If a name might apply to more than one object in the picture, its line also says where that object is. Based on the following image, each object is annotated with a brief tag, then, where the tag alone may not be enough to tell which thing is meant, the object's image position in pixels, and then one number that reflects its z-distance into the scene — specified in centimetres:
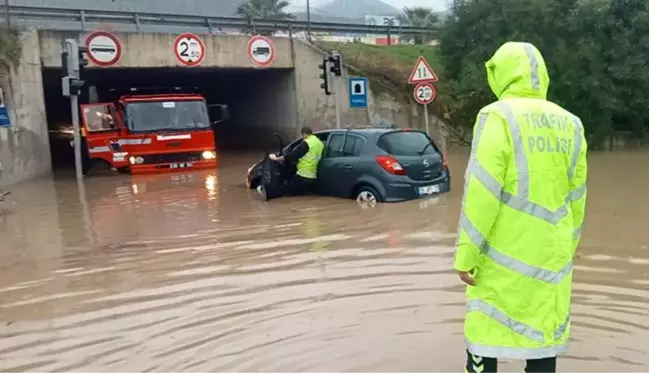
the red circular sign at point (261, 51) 2302
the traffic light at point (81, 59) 1734
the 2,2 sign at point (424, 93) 1670
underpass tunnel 2489
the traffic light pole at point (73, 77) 1695
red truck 1850
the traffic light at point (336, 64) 1820
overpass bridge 1916
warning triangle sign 1602
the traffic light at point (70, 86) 1694
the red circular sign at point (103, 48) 2008
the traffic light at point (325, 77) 1843
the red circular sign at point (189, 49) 2180
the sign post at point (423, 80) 1603
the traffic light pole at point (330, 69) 1820
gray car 1146
